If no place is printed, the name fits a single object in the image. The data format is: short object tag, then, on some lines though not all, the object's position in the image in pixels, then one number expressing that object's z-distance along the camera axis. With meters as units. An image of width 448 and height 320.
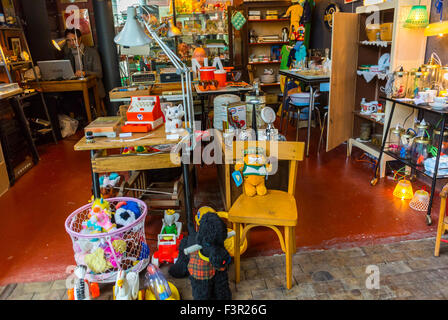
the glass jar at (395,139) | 3.28
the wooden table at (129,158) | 2.40
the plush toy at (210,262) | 1.82
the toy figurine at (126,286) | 1.95
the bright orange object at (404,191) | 3.22
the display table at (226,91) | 4.09
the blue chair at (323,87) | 4.68
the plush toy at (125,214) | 2.29
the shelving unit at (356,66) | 3.33
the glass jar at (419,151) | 2.96
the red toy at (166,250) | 2.41
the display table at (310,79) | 4.16
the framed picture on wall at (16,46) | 5.26
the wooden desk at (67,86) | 5.61
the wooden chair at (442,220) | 2.20
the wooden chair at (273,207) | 2.05
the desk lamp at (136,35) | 2.18
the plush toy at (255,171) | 2.32
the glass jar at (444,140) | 3.00
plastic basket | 2.13
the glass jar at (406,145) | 3.13
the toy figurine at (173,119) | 2.55
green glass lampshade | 3.03
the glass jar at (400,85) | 3.23
